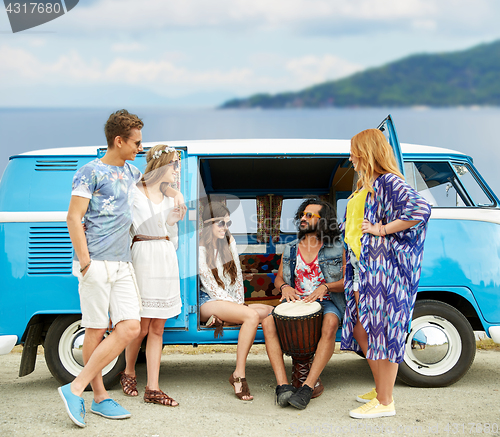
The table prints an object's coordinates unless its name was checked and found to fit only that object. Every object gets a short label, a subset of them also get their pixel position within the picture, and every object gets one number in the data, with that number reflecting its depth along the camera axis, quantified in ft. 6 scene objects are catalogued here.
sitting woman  12.21
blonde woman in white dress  11.12
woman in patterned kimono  9.86
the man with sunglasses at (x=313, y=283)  11.55
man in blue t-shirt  9.34
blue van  12.65
